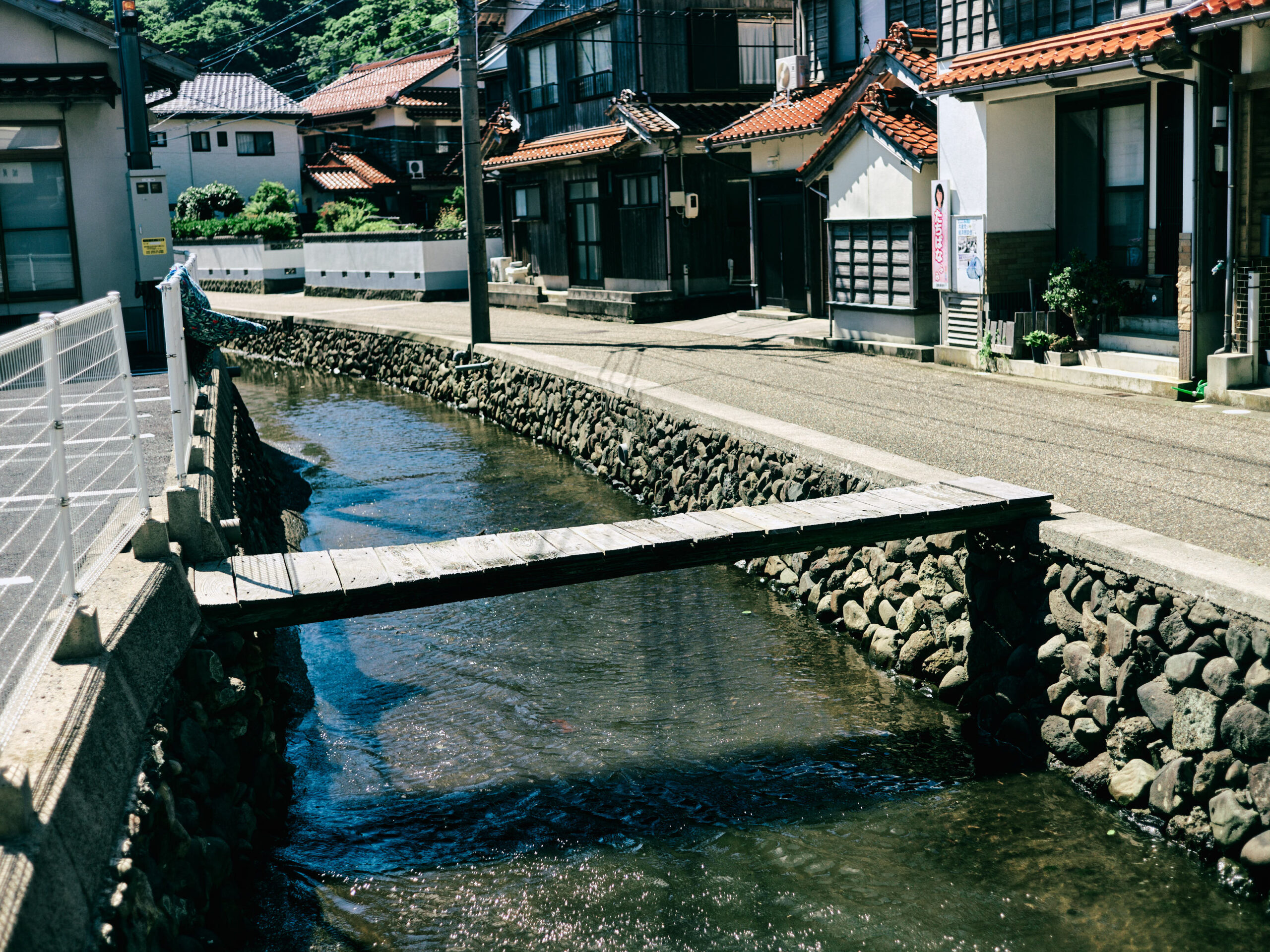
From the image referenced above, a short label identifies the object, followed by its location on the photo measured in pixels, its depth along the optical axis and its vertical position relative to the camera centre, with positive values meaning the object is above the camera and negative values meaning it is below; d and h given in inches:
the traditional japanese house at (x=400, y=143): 1991.9 +297.5
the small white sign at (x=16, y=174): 722.8 +96.0
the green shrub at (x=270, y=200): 1771.7 +183.5
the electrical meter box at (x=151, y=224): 714.8 +62.2
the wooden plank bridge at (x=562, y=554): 274.4 -61.3
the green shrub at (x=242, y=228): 1606.8 +135.4
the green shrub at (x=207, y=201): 1815.9 +187.3
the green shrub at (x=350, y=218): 1628.9 +145.1
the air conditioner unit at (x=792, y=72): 916.0 +175.8
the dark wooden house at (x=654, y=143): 1035.9 +144.9
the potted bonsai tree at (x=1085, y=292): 596.1 -2.8
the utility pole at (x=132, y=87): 698.8 +142.8
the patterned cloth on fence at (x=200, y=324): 454.9 -0.5
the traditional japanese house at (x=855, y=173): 726.5 +81.4
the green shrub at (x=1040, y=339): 628.1 -26.5
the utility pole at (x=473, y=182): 818.2 +92.7
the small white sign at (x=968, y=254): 661.3 +21.3
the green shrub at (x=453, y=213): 1567.4 +144.2
